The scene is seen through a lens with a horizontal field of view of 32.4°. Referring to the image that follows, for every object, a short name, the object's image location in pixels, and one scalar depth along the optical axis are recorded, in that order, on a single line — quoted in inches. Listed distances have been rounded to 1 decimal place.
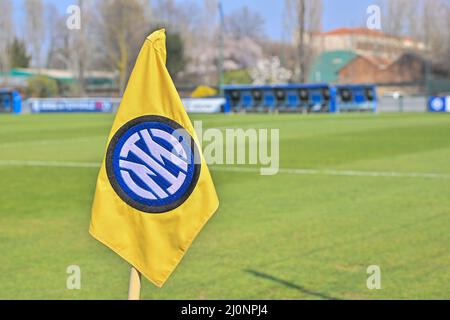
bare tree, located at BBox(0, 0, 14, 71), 3262.8
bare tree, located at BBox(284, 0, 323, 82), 2942.9
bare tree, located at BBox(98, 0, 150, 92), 2442.2
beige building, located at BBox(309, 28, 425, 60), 3395.4
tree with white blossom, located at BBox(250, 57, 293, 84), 3275.1
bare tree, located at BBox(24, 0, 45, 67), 3056.1
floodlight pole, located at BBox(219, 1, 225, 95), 2315.9
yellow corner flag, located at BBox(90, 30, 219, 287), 149.3
